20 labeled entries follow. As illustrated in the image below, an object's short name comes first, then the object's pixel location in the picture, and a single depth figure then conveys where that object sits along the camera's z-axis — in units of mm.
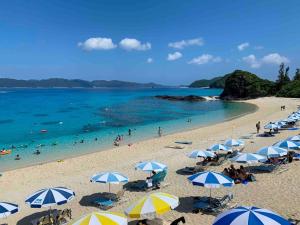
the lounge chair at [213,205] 9101
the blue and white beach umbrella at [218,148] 14642
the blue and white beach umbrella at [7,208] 8058
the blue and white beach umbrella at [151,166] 11680
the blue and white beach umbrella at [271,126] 21366
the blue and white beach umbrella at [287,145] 13681
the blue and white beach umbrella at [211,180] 9018
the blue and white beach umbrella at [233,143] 15919
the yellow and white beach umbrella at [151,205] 7332
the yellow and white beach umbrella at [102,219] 6504
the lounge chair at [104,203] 10001
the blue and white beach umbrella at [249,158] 11847
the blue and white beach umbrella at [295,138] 15541
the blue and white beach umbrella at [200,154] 13395
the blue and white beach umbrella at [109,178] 10078
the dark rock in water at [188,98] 77277
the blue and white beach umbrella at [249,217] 5628
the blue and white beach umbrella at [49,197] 8320
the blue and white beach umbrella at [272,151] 12327
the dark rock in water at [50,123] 38040
